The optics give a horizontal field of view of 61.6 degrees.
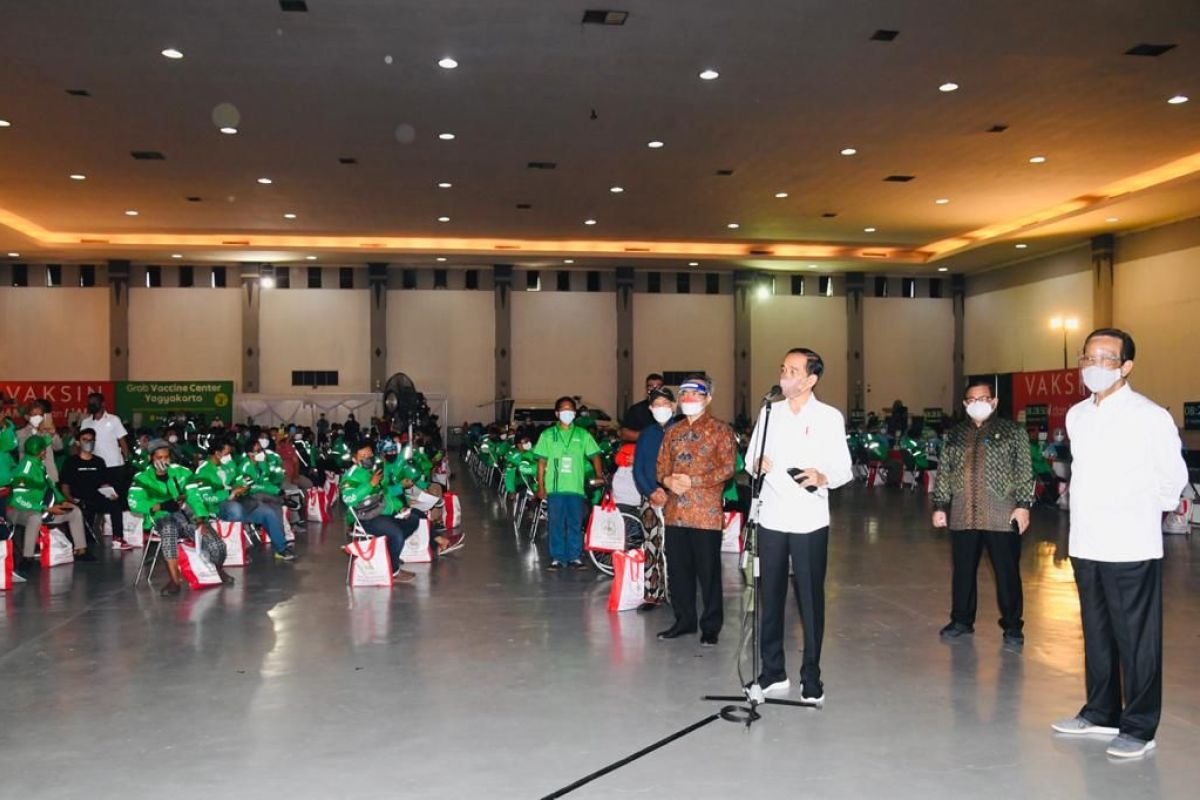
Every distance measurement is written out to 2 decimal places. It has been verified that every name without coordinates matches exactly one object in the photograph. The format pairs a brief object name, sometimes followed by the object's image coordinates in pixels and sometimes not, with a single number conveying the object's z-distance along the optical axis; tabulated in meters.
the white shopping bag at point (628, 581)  7.10
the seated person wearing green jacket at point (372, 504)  8.43
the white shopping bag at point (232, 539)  9.38
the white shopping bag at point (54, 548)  9.28
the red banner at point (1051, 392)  15.58
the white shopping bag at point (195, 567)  8.07
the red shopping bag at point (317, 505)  13.16
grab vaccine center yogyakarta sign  25.34
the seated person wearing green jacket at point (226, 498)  8.30
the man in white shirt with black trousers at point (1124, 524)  4.05
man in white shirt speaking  4.81
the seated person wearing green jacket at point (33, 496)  8.76
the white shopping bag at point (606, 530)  8.79
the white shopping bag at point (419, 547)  9.52
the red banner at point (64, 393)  24.81
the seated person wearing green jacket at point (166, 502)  7.87
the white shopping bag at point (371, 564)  8.12
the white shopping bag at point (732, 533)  9.92
